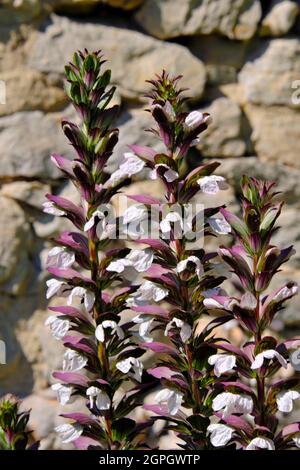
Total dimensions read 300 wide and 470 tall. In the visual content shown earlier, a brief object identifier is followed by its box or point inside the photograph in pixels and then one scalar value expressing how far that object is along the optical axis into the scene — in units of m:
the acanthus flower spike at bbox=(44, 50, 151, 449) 1.75
